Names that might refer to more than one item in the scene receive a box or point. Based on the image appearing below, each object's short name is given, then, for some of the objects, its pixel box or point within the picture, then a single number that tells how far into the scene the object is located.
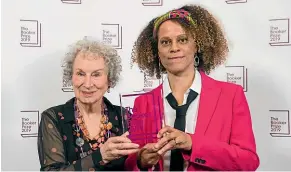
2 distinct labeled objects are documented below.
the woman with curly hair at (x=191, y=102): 1.18
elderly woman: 1.21
